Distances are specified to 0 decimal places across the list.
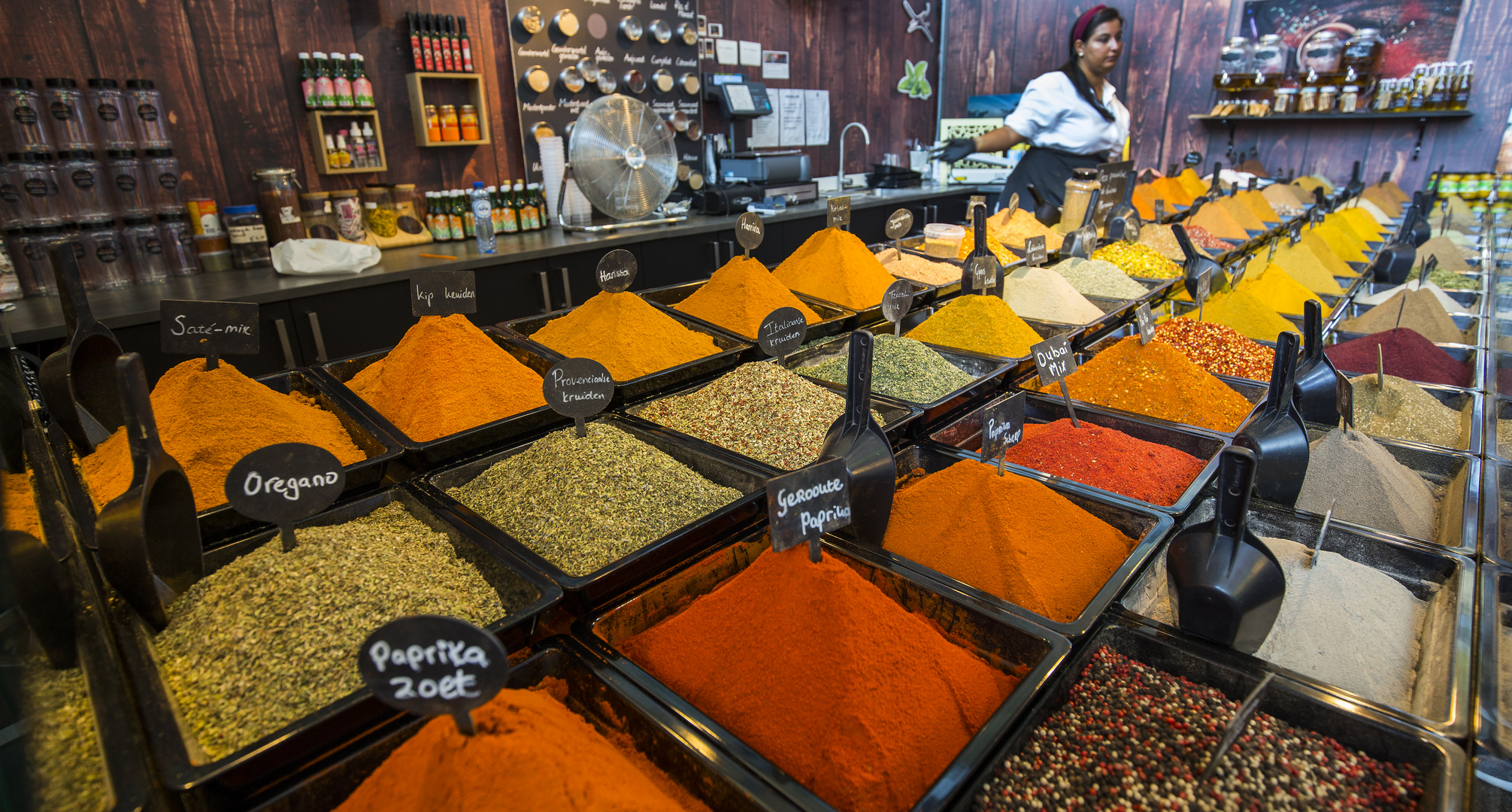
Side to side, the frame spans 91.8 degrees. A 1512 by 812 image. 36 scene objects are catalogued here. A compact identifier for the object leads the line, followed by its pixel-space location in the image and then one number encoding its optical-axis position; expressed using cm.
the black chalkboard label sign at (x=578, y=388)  106
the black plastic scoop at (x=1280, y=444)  110
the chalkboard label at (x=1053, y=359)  130
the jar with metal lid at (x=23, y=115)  222
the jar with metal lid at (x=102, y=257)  241
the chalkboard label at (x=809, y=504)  73
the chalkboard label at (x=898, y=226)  233
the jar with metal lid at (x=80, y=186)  235
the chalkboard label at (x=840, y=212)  219
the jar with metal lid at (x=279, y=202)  285
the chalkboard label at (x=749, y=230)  196
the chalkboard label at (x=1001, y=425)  104
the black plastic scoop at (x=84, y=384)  107
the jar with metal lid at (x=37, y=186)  225
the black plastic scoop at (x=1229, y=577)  81
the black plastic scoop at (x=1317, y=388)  130
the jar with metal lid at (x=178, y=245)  264
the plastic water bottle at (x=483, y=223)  305
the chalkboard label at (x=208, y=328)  114
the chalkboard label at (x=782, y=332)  137
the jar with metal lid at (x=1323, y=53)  468
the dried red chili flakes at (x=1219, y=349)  165
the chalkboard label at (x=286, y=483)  79
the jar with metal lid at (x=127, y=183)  246
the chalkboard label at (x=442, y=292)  139
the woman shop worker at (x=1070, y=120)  371
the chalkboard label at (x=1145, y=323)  150
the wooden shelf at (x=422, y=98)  321
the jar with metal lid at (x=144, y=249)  253
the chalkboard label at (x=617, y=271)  162
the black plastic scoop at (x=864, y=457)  96
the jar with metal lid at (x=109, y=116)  240
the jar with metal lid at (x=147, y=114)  248
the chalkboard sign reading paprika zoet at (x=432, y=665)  55
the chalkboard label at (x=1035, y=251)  214
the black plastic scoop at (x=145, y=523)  73
